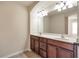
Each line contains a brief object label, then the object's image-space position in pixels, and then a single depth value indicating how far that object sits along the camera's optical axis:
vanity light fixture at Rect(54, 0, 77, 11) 1.66
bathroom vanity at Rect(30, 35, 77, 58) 1.26
